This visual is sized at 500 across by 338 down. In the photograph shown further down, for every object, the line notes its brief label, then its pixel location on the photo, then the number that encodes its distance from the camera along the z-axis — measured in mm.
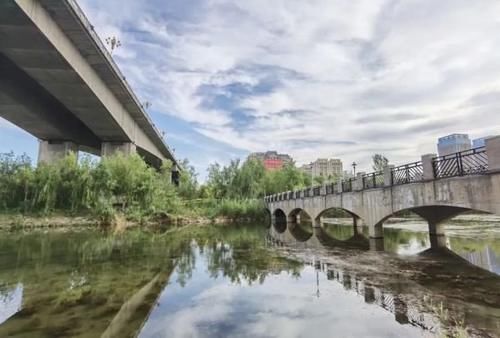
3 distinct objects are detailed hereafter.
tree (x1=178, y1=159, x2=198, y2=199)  52906
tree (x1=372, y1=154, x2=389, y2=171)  63859
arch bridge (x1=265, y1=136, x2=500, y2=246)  9820
